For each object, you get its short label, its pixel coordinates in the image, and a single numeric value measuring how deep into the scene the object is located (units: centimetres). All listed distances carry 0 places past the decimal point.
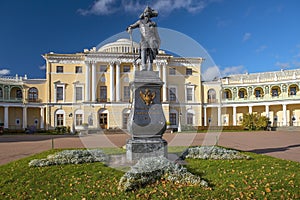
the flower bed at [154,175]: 600
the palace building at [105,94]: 4172
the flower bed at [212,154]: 939
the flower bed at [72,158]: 862
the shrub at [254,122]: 3875
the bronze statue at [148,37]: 947
